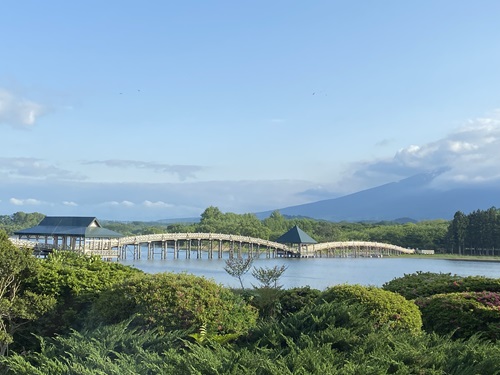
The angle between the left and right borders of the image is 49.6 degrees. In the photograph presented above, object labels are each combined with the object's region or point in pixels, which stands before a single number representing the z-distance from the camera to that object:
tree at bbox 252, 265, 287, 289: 17.97
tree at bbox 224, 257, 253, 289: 25.38
